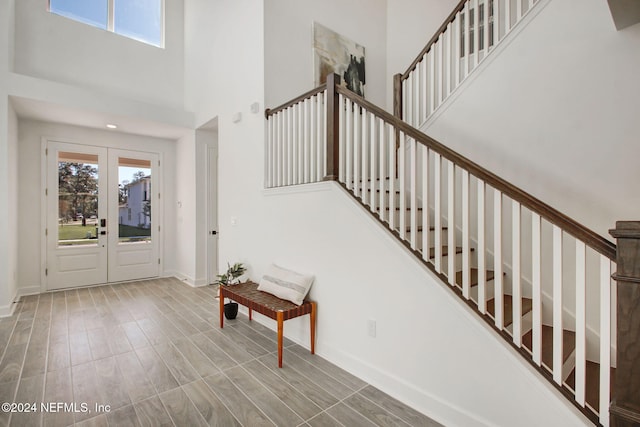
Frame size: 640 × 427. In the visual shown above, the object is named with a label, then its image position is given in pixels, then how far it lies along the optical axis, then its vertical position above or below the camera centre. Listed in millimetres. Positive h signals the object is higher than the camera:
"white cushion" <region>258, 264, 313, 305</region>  2736 -689
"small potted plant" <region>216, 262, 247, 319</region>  3529 -824
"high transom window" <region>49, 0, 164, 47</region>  4543 +3207
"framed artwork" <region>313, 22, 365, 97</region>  3898 +2143
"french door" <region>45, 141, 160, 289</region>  4766 -49
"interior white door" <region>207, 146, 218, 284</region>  5238 -6
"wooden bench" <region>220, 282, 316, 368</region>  2531 -855
